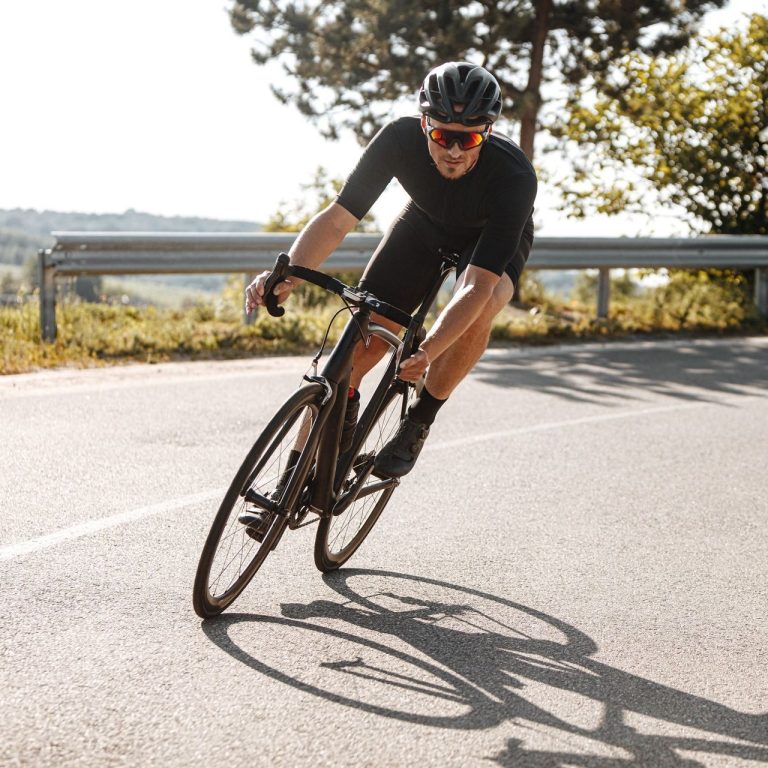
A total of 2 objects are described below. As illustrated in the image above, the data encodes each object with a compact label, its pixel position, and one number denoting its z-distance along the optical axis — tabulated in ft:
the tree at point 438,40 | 59.41
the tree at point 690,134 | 59.82
